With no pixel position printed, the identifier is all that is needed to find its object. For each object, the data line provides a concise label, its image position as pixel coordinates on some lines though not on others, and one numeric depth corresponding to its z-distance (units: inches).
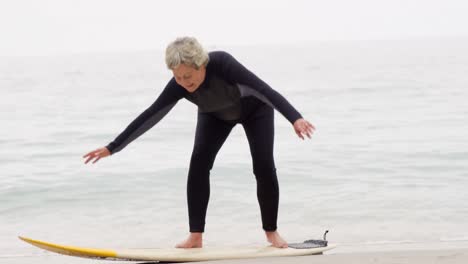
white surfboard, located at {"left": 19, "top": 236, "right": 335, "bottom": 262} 390.9
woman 378.3
